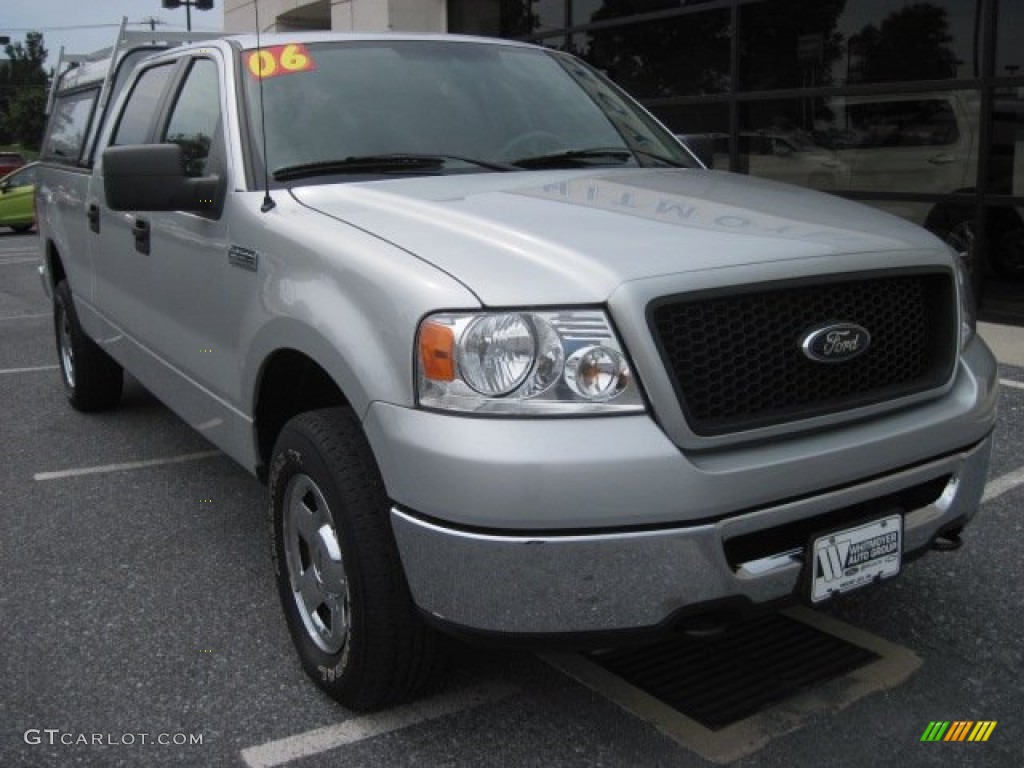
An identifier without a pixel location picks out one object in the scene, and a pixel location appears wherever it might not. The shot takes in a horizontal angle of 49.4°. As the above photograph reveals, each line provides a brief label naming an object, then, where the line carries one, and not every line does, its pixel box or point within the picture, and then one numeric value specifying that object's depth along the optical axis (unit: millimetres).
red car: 30016
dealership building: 8758
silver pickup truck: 2391
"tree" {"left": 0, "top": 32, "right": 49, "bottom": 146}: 72375
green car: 24391
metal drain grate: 2980
